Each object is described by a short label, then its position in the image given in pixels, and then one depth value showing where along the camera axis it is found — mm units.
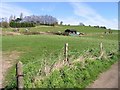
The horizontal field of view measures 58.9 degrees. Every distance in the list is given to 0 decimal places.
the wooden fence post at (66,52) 5914
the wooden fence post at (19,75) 3749
